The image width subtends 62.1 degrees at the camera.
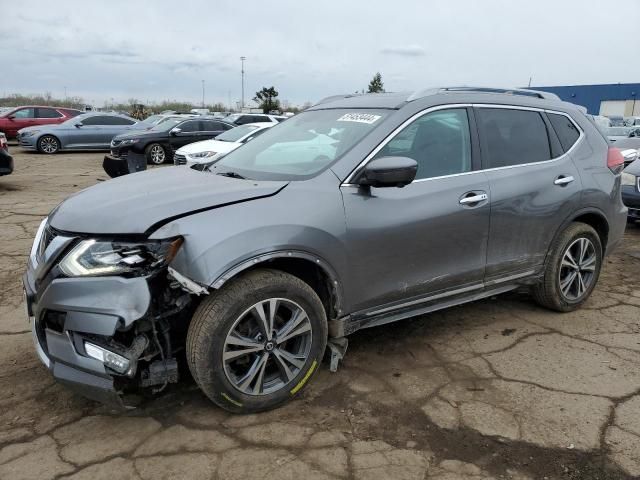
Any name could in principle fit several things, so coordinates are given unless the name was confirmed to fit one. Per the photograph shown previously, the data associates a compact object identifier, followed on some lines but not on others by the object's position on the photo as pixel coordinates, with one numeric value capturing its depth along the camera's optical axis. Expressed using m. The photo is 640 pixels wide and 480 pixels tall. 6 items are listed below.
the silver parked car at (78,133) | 18.00
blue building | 56.63
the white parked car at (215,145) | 10.63
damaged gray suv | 2.57
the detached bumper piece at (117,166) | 6.48
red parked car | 20.72
